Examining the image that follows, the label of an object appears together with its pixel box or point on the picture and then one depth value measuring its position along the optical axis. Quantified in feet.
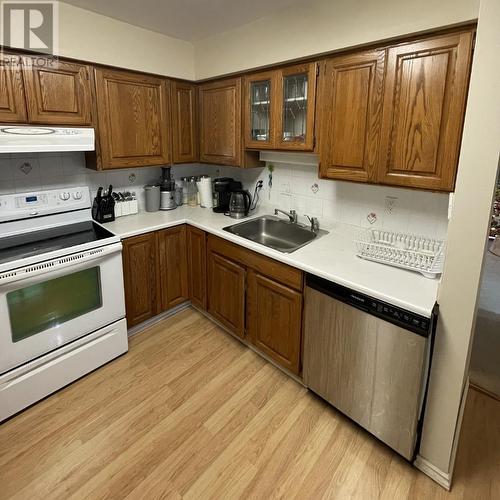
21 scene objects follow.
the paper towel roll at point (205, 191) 9.46
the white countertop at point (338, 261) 4.76
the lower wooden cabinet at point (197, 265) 8.33
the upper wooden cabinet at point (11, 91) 5.83
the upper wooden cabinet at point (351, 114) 5.49
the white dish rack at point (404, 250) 5.39
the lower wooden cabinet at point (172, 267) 8.22
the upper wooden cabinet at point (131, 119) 7.23
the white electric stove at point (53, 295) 5.79
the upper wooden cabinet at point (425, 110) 4.65
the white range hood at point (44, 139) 5.64
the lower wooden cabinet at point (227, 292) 7.49
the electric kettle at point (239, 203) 8.48
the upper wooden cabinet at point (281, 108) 6.49
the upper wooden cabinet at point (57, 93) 6.17
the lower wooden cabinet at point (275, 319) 6.36
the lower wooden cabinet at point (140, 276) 7.58
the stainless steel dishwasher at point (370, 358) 4.66
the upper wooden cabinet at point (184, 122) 8.58
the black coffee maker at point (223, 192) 9.06
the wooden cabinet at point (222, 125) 7.97
